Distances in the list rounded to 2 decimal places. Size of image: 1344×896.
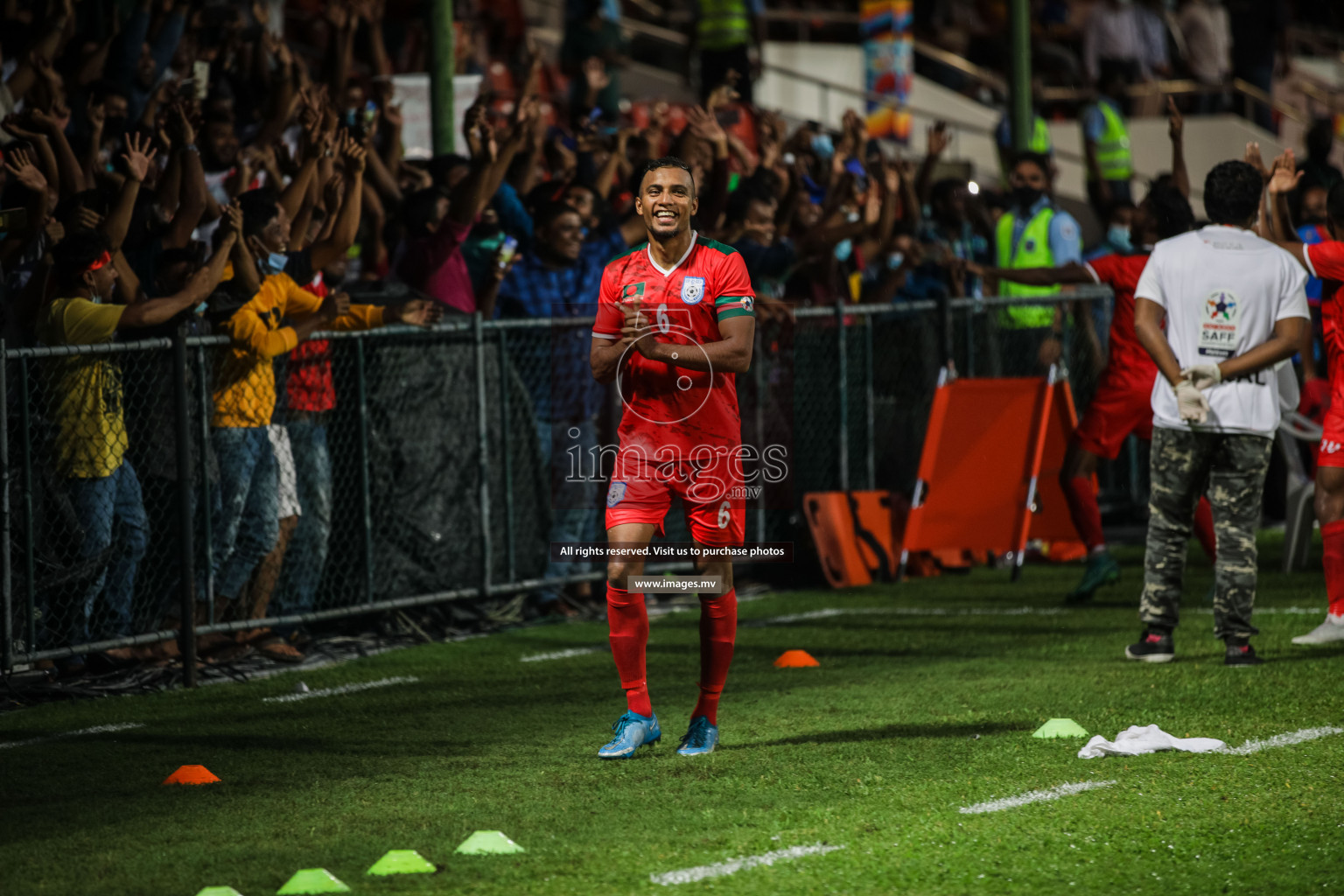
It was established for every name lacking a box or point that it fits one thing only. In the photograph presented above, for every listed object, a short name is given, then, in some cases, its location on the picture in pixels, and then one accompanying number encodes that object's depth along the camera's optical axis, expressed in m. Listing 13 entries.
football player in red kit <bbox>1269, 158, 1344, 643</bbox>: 19.70
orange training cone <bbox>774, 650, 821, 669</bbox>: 20.03
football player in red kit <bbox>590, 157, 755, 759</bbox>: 14.57
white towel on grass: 14.65
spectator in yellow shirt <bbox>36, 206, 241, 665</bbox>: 18.97
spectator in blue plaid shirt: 24.44
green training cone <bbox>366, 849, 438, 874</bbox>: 11.46
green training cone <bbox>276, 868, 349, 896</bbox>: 11.03
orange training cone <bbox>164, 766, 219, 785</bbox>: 14.72
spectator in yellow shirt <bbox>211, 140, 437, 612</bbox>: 20.50
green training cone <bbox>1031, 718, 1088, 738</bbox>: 15.48
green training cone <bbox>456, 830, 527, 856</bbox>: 11.97
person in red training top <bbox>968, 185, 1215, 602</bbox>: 22.17
